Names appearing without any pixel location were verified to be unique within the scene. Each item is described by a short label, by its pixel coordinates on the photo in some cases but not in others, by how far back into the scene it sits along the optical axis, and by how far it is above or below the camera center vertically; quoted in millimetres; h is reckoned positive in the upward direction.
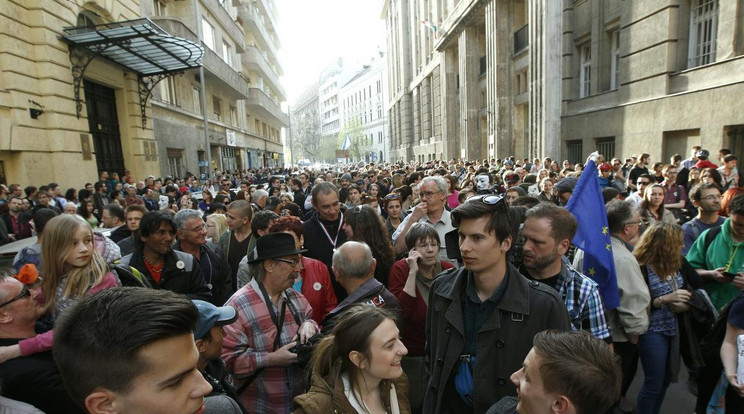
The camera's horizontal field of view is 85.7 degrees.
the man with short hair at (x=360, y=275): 3056 -876
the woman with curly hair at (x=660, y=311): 3375 -1358
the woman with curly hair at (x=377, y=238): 4203 -801
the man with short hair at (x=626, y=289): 3225 -1107
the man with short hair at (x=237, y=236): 5188 -902
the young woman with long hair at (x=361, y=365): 2131 -1101
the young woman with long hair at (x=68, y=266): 2744 -640
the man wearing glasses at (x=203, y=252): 4285 -918
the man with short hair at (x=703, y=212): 4508 -736
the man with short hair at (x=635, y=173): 9367 -531
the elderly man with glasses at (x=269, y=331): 2665 -1129
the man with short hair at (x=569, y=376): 1591 -900
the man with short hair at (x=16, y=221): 7781 -830
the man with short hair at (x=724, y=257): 3611 -1039
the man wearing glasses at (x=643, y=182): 6980 -569
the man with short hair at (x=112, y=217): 5738 -624
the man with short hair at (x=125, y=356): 1262 -578
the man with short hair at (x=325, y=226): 4828 -766
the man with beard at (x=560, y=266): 2623 -763
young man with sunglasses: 2150 -887
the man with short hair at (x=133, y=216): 5176 -553
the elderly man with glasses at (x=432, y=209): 4770 -596
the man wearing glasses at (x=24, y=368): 2092 -1002
